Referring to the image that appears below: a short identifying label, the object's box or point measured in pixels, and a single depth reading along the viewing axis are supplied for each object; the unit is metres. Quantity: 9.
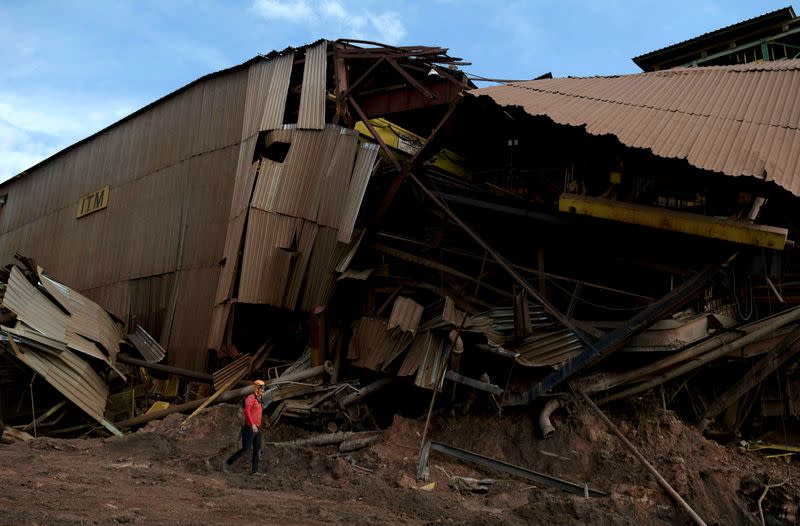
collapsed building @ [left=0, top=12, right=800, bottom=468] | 12.34
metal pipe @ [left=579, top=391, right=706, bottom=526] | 9.97
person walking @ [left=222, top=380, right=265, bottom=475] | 11.70
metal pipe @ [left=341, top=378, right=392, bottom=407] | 14.52
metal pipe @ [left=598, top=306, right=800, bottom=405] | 12.17
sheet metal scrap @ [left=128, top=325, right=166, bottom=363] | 19.42
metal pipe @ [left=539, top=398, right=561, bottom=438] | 12.42
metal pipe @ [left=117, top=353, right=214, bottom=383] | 17.52
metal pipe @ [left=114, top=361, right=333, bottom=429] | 15.34
